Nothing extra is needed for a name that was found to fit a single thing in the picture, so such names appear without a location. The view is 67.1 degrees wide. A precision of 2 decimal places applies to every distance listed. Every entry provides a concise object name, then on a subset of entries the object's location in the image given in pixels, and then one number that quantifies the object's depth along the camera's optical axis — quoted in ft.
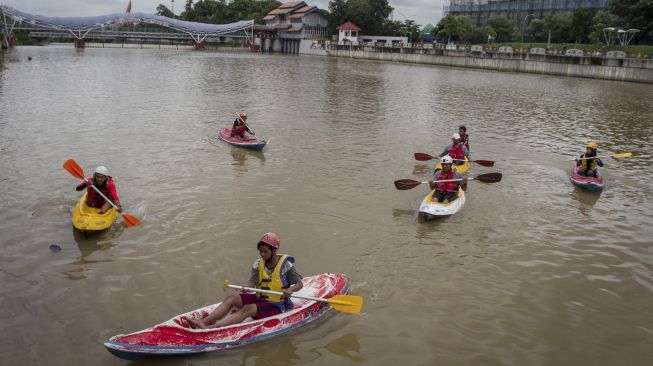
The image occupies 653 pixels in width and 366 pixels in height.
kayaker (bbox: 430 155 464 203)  42.22
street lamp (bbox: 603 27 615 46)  217.38
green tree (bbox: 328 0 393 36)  350.64
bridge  327.88
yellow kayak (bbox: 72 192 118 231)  34.68
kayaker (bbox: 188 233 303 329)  23.57
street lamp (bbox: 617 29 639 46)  214.69
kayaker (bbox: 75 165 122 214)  36.45
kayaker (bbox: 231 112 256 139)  62.95
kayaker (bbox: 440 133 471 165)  53.58
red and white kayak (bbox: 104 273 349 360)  21.01
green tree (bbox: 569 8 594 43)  238.27
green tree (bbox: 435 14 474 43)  301.63
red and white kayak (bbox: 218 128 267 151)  60.54
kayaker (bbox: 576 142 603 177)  50.98
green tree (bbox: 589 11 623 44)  224.18
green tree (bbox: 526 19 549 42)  283.79
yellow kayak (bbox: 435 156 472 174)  53.36
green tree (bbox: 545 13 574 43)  266.57
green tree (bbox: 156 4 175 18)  487.25
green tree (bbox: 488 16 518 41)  315.17
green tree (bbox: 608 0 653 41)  202.69
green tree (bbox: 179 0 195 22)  450.05
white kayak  40.17
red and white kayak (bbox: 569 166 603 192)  49.96
